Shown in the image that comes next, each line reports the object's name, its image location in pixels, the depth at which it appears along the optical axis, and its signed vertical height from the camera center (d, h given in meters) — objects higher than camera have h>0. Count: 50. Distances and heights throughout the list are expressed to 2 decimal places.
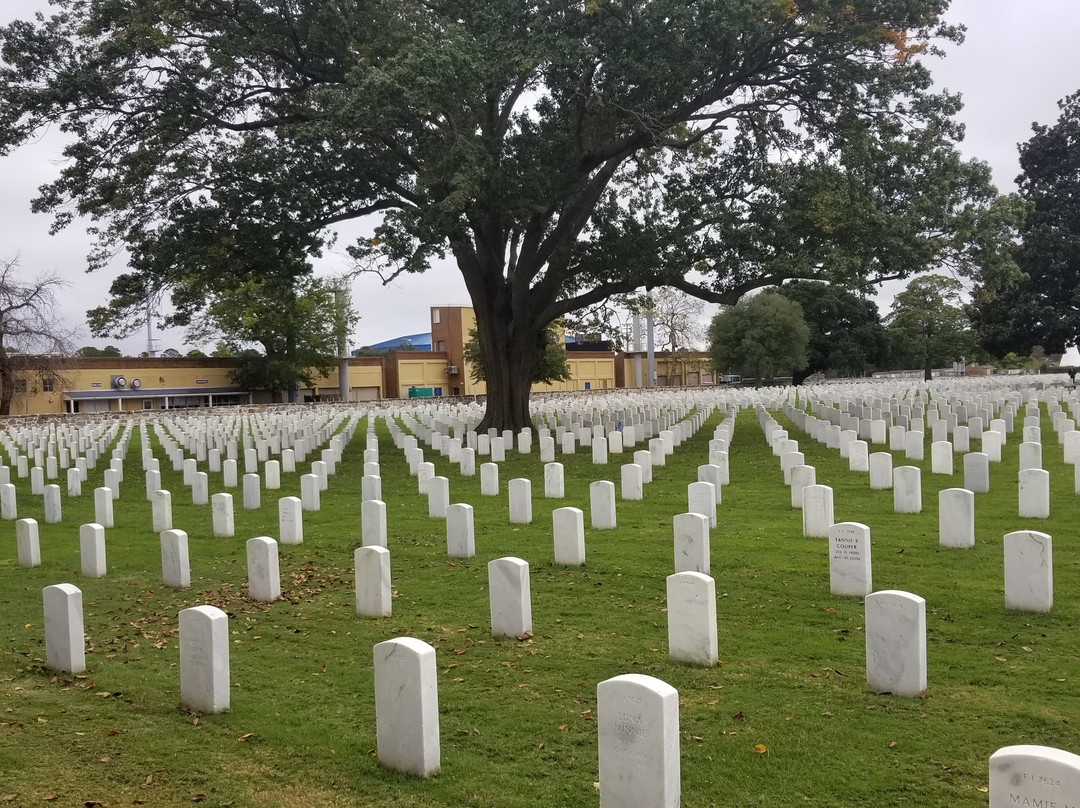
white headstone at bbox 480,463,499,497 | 13.88 -1.46
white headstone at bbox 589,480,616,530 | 10.46 -1.49
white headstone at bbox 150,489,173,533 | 11.75 -1.49
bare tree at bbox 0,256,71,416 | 34.66 +2.00
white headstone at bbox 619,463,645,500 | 12.70 -1.46
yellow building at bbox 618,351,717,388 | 77.44 +0.89
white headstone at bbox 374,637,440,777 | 4.30 -1.54
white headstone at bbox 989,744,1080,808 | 2.88 -1.35
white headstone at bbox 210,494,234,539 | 11.23 -1.53
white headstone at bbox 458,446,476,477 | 16.58 -1.43
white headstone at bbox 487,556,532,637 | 6.39 -1.53
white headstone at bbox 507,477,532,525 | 11.16 -1.51
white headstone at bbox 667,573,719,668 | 5.66 -1.54
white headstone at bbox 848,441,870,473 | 14.27 -1.36
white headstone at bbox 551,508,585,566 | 8.66 -1.49
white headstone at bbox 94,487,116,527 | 11.98 -1.45
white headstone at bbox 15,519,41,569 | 9.79 -1.56
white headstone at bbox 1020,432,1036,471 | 12.50 -1.25
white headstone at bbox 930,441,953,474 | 13.53 -1.34
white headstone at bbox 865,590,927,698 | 4.92 -1.51
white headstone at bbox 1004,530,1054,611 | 6.35 -1.46
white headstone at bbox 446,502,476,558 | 9.30 -1.51
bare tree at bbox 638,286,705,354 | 60.03 +3.93
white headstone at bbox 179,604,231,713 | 5.24 -1.56
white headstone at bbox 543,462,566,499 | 13.16 -1.44
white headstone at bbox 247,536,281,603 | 7.87 -1.56
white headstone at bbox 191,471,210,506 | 14.02 -1.47
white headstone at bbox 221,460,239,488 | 15.80 -1.42
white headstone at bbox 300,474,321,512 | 12.87 -1.47
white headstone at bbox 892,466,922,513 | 10.56 -1.41
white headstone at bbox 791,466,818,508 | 11.30 -1.35
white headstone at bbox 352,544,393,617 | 7.12 -1.54
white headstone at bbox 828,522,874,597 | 7.09 -1.49
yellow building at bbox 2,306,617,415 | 46.41 +0.74
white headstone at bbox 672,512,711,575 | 7.79 -1.44
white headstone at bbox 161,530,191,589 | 8.61 -1.59
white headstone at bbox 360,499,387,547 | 9.75 -1.45
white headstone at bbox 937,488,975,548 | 8.46 -1.41
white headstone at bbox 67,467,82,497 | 15.52 -1.44
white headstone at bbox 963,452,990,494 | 11.55 -1.34
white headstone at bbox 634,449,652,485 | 14.34 -1.34
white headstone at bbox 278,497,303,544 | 10.51 -1.53
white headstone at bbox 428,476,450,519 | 11.85 -1.49
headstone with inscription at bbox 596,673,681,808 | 3.69 -1.52
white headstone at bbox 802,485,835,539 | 9.38 -1.45
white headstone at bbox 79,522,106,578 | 9.17 -1.54
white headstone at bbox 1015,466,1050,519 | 9.79 -1.41
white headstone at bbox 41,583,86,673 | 6.06 -1.56
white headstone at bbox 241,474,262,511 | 13.38 -1.49
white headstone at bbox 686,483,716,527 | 9.98 -1.37
